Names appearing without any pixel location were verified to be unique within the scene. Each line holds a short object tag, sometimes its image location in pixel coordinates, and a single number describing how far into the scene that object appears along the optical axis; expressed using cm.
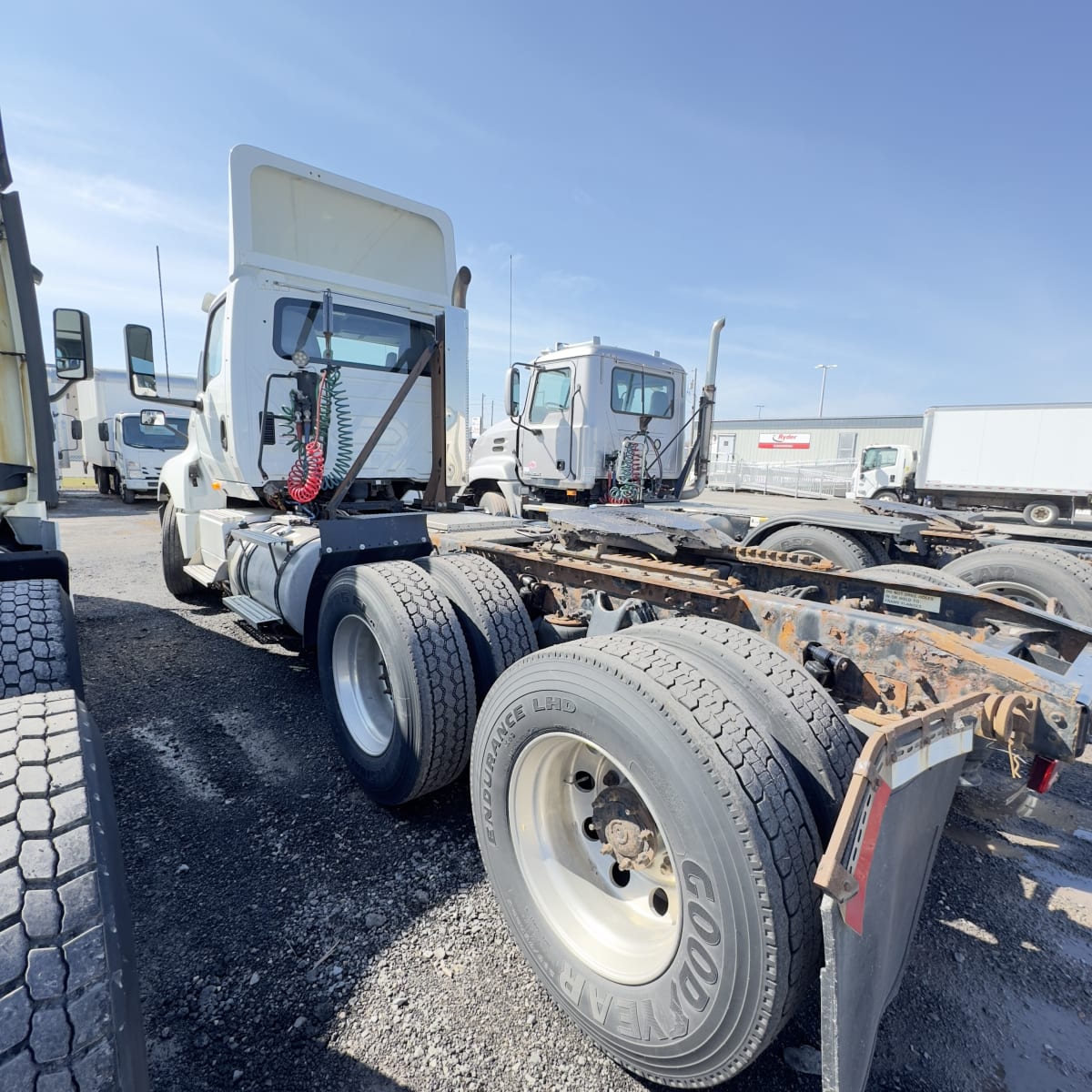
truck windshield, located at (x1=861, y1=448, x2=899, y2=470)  2442
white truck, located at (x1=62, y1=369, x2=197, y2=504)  1705
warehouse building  3822
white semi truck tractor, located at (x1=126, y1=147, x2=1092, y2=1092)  150
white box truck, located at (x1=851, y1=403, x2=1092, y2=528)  1878
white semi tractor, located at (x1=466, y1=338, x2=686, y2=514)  809
